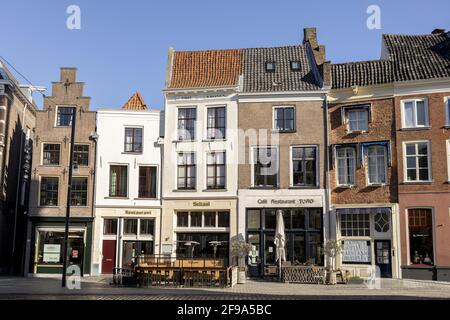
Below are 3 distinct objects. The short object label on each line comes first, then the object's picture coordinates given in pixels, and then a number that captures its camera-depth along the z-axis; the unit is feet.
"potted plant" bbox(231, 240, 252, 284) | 91.76
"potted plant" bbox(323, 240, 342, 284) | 86.79
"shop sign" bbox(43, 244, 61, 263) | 101.91
